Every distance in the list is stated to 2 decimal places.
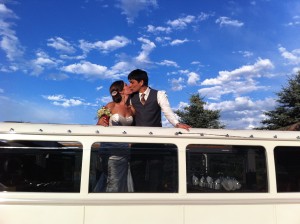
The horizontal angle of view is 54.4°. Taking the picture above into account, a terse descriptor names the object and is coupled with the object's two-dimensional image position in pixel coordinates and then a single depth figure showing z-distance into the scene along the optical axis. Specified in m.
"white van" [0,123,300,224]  3.75
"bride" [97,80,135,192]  3.90
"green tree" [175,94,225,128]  22.08
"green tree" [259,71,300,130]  19.06
